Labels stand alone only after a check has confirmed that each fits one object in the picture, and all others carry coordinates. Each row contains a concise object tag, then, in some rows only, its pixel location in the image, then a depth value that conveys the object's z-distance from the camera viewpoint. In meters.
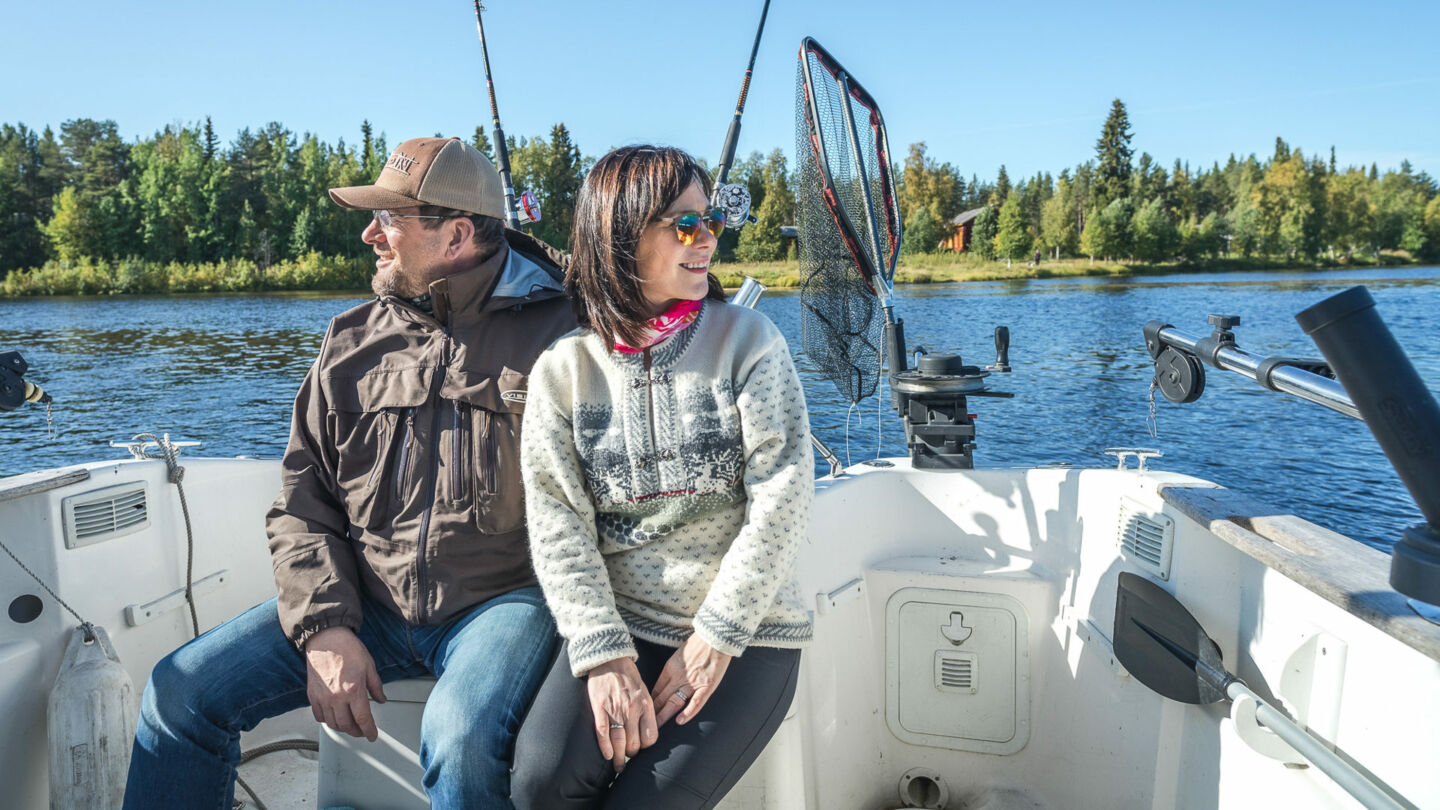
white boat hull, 1.55
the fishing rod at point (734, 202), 1.66
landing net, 2.92
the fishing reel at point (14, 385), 1.72
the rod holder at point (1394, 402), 0.89
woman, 1.37
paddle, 1.40
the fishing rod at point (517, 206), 2.68
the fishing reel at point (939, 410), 2.38
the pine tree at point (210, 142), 88.55
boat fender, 1.76
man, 1.55
